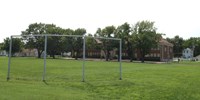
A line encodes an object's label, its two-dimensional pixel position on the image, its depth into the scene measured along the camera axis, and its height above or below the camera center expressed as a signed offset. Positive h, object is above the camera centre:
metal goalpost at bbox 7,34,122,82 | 11.98 +1.15
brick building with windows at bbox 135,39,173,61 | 63.98 +0.80
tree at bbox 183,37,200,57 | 95.37 +5.62
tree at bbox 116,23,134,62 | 56.71 +5.24
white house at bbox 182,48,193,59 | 95.14 +1.45
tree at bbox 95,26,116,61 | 58.11 +7.03
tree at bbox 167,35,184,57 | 98.49 +5.36
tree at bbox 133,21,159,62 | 54.57 +4.99
